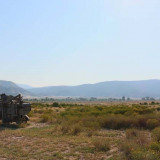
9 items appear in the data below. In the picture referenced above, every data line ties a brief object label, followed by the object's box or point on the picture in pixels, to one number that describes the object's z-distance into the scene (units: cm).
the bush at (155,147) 1020
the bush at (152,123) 1977
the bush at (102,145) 1230
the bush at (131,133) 1480
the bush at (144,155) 879
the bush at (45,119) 2580
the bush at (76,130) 1712
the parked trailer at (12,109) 2312
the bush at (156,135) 1255
